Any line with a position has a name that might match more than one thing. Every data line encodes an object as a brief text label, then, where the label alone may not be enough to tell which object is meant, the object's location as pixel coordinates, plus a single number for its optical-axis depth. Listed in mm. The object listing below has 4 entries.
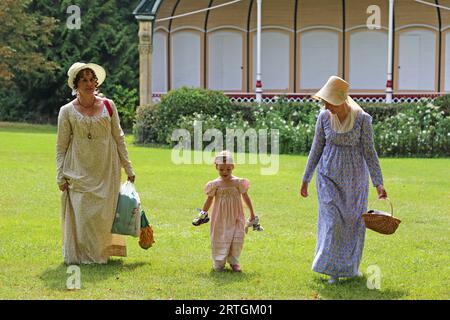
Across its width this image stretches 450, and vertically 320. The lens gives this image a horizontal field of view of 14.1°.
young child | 16947
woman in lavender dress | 15865
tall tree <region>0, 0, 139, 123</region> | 69618
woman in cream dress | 17618
